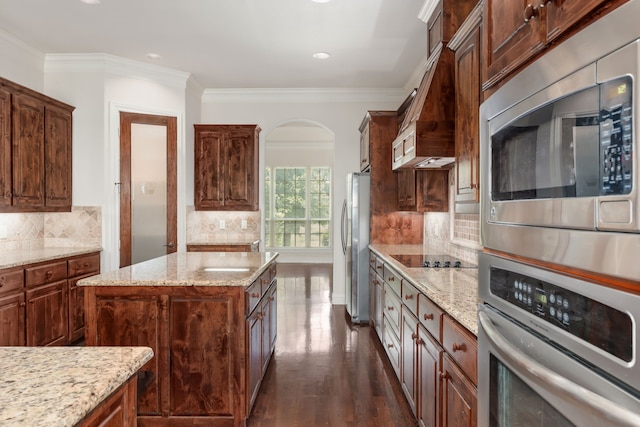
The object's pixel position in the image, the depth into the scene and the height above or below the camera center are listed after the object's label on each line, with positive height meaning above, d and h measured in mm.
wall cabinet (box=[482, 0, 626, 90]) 739 +423
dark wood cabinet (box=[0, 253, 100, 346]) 3068 -753
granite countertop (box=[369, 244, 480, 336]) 1605 -395
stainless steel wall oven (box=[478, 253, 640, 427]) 600 -262
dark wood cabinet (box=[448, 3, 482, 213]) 1954 +555
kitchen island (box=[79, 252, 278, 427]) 2254 -699
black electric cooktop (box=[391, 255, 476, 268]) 2938 -376
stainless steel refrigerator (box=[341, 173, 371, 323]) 4566 -343
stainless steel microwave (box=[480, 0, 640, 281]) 586 +113
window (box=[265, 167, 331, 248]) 9570 +240
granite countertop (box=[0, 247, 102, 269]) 3127 -357
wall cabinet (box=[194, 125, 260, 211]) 5195 +665
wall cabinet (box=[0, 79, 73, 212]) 3406 +614
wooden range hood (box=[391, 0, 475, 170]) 2512 +718
